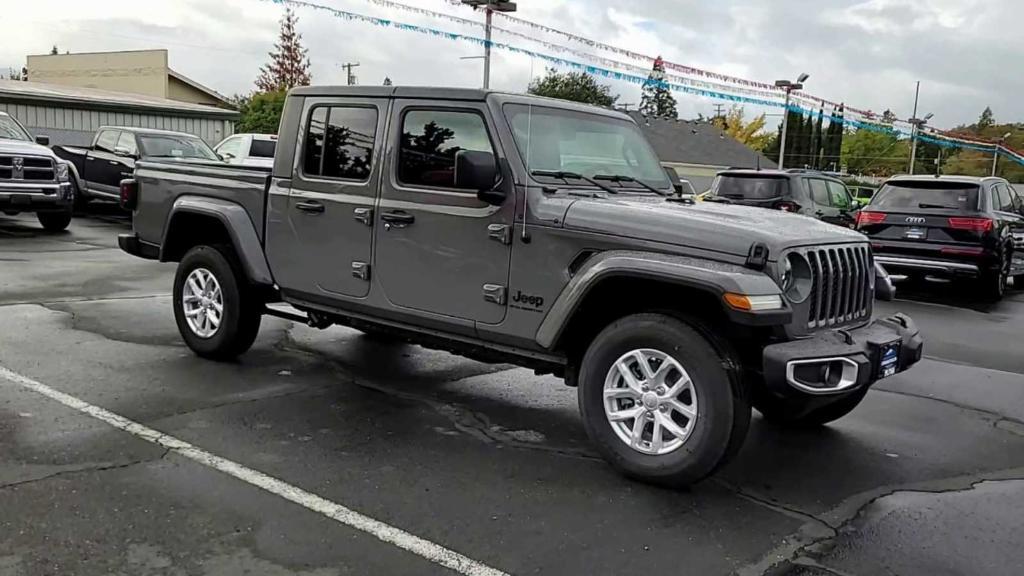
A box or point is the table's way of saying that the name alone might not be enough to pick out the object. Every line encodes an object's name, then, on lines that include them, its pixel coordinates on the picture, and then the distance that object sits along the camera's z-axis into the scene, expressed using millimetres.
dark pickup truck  16797
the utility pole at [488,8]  17312
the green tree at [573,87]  49812
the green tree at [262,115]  38156
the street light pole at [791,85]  26788
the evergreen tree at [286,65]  60250
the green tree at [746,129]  71250
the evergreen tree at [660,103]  85500
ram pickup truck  13485
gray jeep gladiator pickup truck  4031
